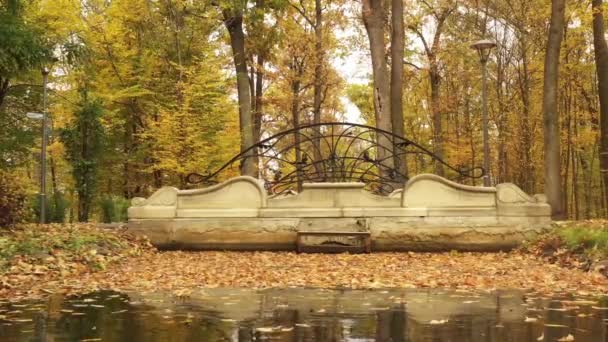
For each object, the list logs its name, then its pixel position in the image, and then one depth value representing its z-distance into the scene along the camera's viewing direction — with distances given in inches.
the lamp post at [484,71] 678.5
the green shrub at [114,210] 776.9
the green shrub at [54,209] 756.6
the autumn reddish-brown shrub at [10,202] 466.0
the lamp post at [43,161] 673.3
